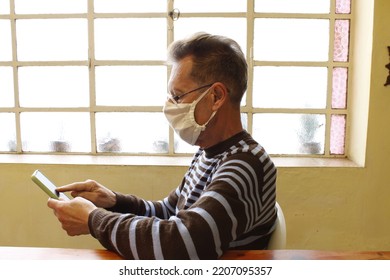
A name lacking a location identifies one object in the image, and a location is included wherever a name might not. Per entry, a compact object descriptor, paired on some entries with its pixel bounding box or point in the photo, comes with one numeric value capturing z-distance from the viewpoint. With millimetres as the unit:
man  777
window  2014
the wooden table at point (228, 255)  786
